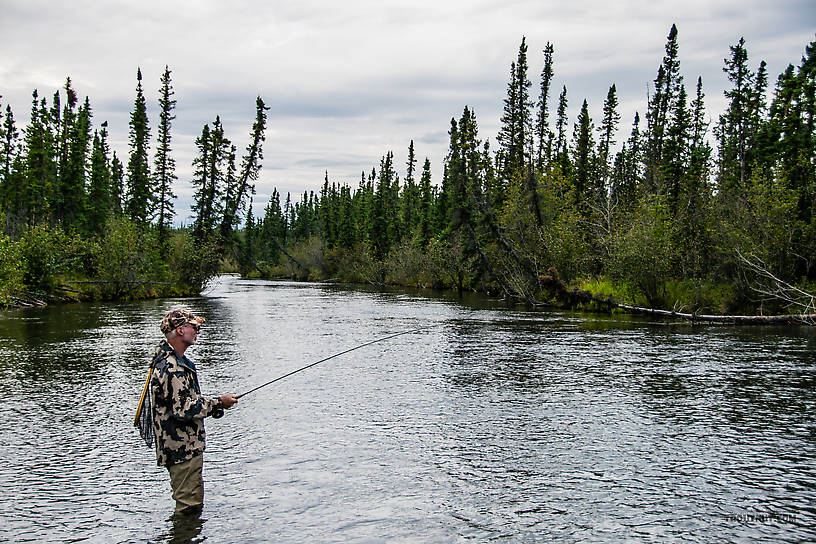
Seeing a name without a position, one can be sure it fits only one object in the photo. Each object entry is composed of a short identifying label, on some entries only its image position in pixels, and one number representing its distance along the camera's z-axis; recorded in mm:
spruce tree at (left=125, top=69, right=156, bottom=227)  72312
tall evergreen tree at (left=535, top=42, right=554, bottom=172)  61281
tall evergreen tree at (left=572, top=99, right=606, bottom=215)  75000
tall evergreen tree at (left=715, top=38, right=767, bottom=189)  55625
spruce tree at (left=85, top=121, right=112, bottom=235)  81688
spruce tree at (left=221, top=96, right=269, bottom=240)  64000
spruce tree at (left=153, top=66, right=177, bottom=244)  65625
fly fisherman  6984
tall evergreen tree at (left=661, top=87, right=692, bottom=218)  45384
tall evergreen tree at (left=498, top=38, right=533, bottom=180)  63844
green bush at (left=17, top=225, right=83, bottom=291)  38672
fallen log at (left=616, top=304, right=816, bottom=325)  27891
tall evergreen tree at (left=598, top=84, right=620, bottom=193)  79250
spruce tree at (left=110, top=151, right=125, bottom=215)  97438
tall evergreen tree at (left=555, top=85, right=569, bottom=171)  82338
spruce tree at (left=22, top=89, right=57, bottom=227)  68000
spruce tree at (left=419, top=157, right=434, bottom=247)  90375
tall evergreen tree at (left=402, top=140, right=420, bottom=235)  107431
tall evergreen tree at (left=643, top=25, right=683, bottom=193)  56531
